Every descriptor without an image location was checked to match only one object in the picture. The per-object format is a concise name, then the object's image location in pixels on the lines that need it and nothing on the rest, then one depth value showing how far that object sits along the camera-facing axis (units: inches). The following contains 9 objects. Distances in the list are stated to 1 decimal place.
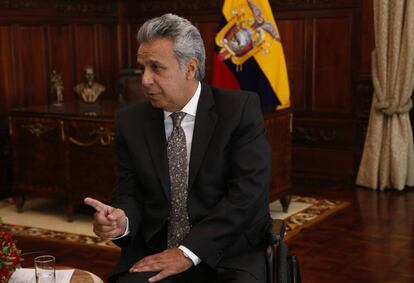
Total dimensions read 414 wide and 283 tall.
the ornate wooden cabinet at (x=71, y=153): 206.7
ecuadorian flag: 221.0
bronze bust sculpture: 238.1
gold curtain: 242.2
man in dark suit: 95.7
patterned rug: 194.1
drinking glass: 87.2
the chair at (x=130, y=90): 233.8
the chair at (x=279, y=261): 92.0
